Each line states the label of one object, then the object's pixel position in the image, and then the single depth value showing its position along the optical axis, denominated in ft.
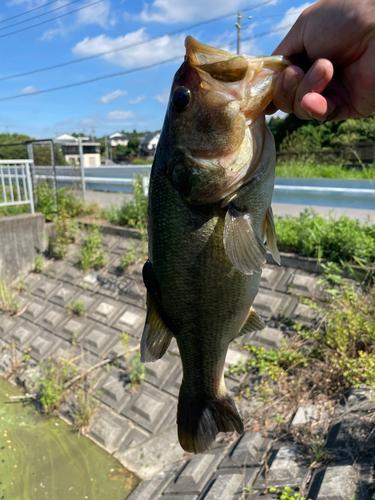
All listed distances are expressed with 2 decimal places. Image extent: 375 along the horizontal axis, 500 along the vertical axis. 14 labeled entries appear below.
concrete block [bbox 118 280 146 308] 21.20
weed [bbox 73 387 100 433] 16.60
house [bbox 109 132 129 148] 364.79
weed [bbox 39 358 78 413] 17.61
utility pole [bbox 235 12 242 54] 65.57
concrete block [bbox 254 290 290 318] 17.11
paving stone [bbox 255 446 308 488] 10.41
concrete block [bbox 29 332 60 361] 20.70
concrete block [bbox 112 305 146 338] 19.89
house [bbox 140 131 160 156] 242.54
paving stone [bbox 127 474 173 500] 12.88
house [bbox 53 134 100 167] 103.76
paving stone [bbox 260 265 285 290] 18.22
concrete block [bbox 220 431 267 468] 11.94
